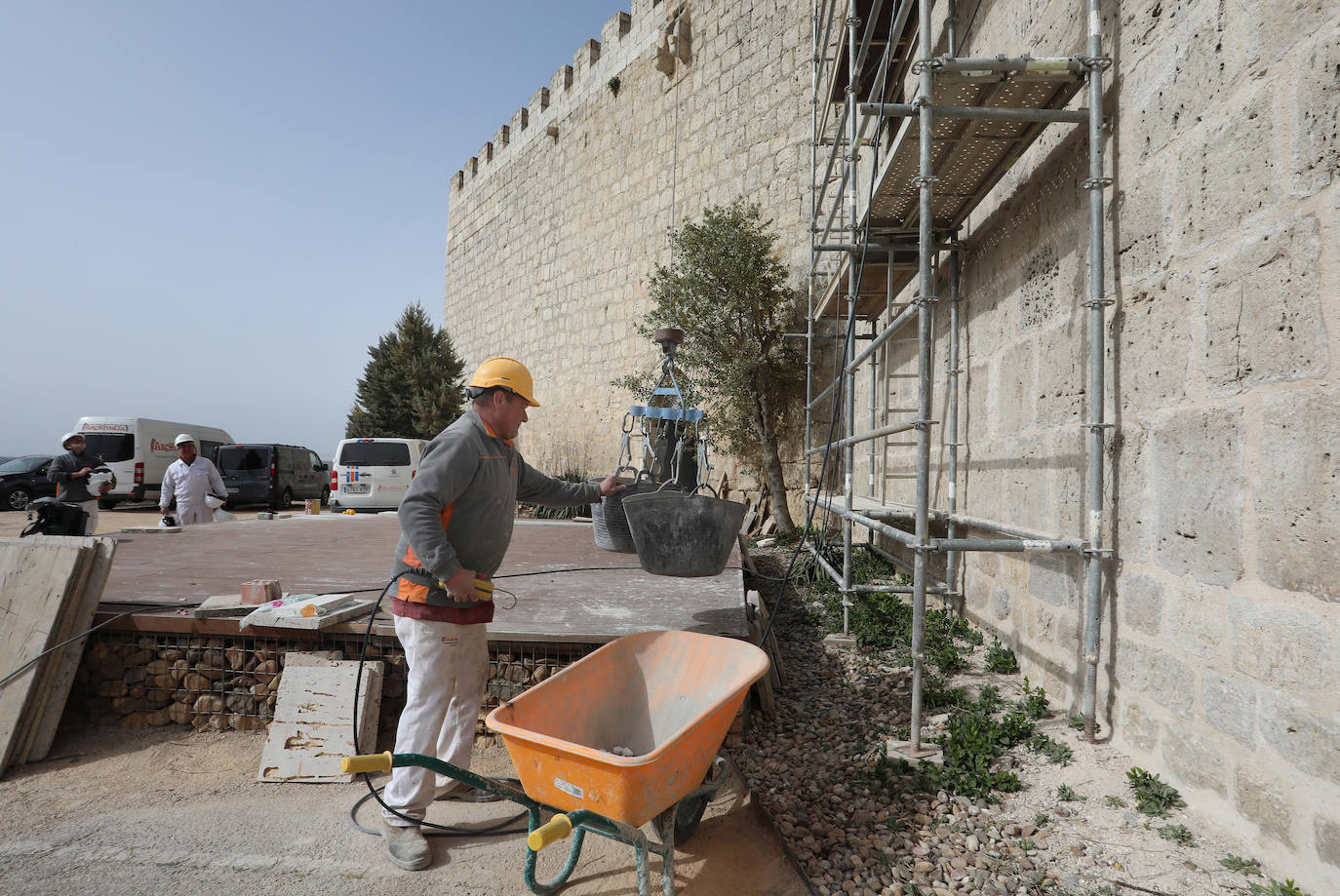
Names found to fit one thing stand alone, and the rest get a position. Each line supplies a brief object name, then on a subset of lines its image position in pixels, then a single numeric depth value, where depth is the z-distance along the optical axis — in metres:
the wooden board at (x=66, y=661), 3.08
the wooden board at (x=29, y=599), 3.04
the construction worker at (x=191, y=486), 7.20
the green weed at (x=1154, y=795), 2.22
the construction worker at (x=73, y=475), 6.54
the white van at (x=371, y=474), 11.06
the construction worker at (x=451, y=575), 2.29
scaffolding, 2.72
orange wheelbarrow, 1.75
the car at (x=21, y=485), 13.16
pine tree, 19.05
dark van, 14.16
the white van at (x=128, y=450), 13.00
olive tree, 8.34
